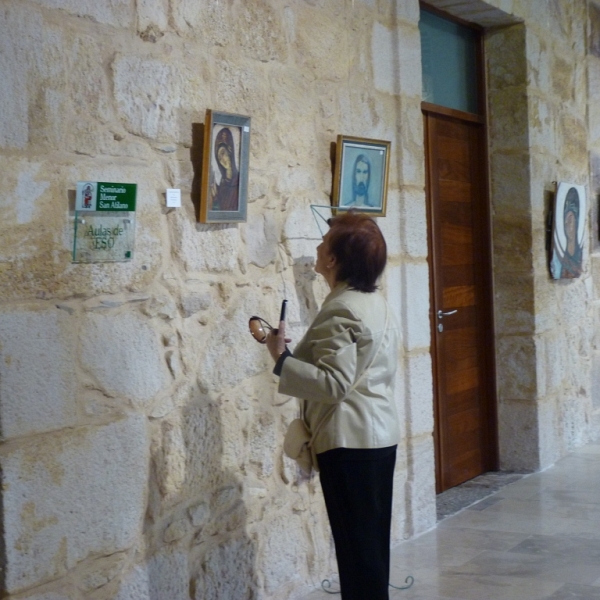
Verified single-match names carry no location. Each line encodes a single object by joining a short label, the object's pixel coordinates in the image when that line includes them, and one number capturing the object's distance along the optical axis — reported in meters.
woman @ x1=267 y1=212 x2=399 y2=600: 2.54
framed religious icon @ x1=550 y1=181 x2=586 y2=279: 5.43
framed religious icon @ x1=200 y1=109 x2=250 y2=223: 2.92
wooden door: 4.81
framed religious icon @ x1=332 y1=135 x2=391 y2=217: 3.59
